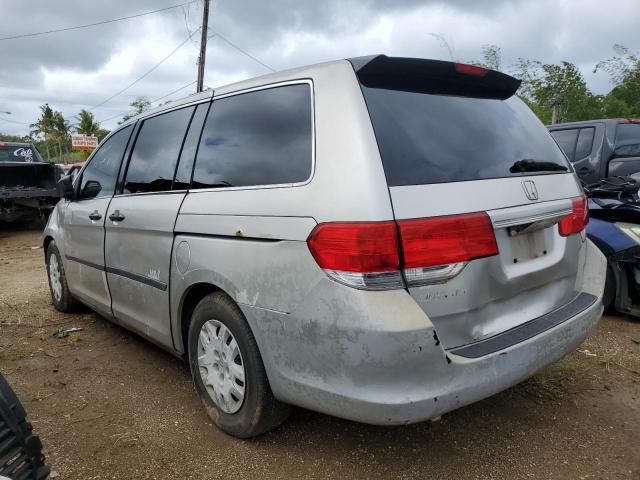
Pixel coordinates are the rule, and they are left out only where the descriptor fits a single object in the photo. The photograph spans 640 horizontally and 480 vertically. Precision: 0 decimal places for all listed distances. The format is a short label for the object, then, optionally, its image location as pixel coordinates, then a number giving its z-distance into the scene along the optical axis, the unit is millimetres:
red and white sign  29258
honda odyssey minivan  1900
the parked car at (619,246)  3914
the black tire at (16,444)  1607
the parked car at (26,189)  10664
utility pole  20625
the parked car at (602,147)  6922
